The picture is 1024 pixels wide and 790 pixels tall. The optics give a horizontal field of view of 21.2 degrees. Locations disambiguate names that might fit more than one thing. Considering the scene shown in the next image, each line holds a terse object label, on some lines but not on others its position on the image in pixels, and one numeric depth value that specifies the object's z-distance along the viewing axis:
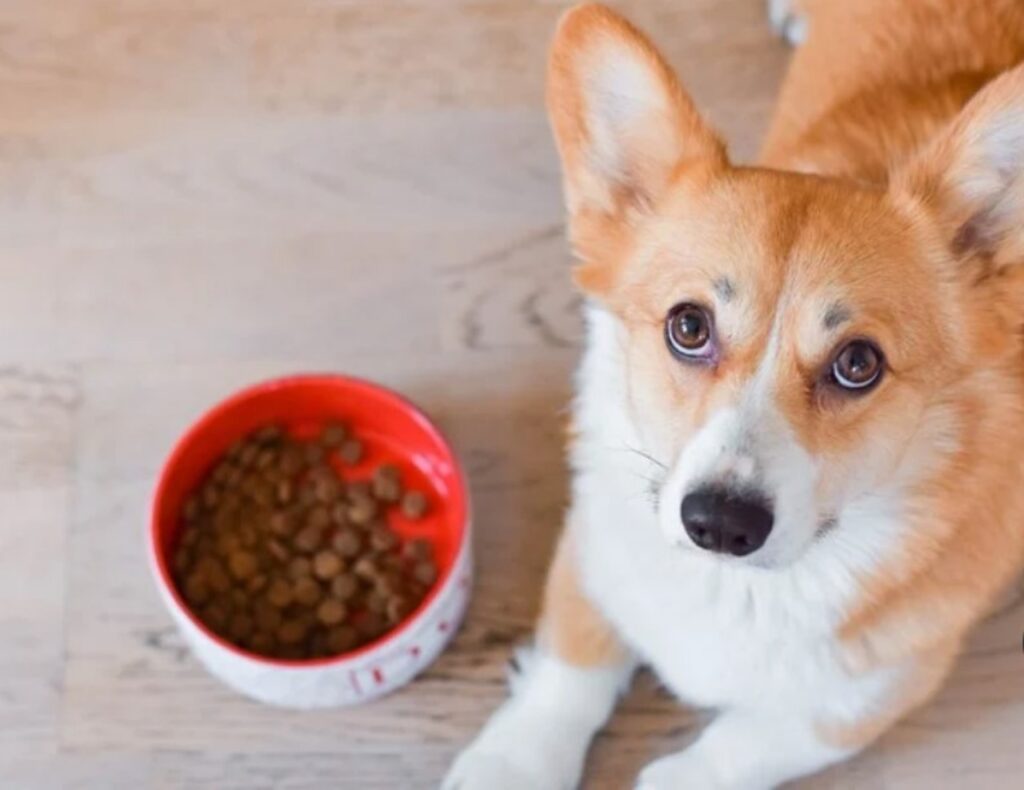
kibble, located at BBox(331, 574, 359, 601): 1.16
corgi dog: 0.95
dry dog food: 1.16
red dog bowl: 1.11
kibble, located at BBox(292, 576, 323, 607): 1.16
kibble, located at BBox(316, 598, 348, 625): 1.16
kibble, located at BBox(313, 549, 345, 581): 1.17
